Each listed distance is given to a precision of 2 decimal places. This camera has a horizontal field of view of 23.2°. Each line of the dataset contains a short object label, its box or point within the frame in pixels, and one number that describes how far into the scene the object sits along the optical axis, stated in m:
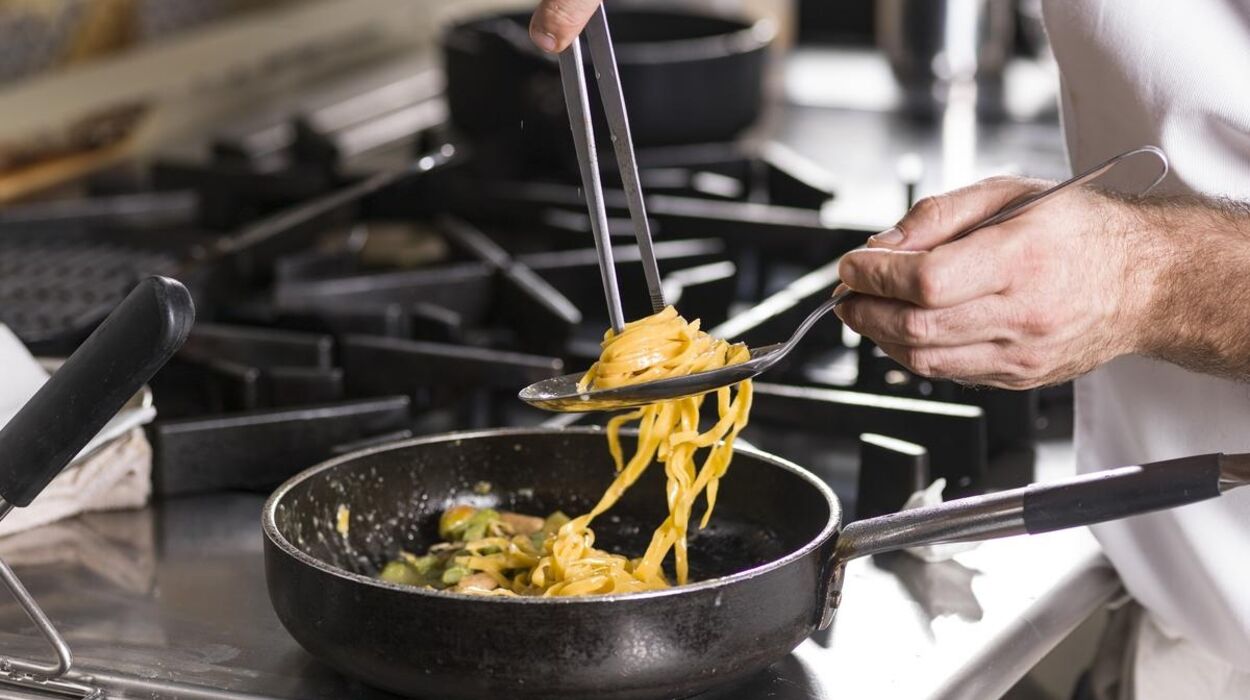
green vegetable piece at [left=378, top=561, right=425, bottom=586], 1.30
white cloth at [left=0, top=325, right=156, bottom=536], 1.36
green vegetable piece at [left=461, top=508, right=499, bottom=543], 1.31
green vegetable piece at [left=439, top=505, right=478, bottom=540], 1.33
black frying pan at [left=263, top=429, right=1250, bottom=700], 1.15
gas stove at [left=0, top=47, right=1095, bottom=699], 1.30
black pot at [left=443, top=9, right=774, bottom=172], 1.91
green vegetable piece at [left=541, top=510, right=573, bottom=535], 1.33
